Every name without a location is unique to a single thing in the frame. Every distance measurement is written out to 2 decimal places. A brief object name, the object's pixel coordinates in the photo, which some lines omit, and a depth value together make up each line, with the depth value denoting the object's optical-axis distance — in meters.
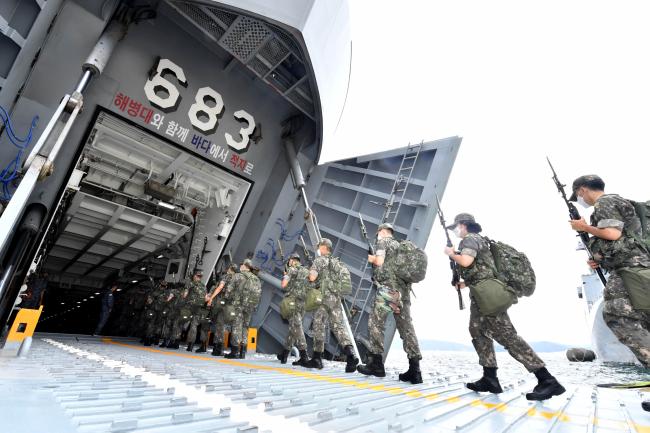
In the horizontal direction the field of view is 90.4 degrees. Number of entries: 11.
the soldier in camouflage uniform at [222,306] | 5.37
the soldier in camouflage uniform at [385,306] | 3.49
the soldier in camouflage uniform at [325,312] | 4.37
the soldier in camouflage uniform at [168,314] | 7.41
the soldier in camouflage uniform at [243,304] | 5.07
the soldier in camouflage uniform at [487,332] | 2.56
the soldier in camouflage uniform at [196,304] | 6.82
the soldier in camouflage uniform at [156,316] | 8.05
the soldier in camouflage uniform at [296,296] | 4.80
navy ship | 1.70
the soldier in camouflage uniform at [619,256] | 2.19
